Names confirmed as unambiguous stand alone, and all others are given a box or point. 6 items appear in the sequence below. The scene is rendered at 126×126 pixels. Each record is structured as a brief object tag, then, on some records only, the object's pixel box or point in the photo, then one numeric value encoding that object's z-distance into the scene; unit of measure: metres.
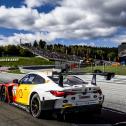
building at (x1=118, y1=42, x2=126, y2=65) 75.94
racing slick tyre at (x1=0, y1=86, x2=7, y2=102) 11.62
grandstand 126.50
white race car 8.44
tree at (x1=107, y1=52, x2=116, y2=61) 158.30
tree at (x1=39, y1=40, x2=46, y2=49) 184.75
